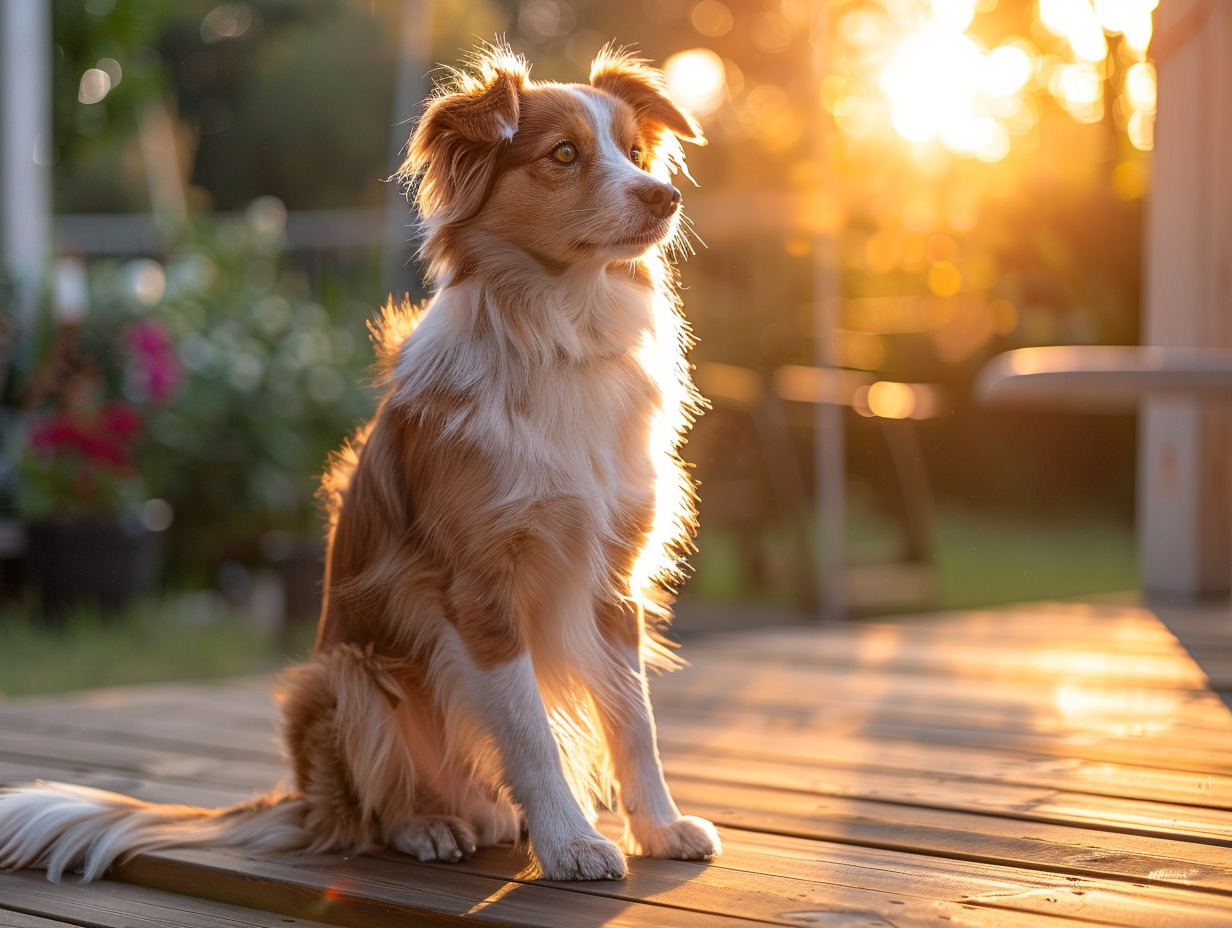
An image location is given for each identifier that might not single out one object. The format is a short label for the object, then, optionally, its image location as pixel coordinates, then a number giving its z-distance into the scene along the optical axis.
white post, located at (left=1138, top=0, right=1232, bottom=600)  4.33
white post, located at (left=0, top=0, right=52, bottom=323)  6.64
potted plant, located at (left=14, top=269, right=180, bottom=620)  5.45
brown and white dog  2.02
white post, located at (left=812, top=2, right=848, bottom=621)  5.25
